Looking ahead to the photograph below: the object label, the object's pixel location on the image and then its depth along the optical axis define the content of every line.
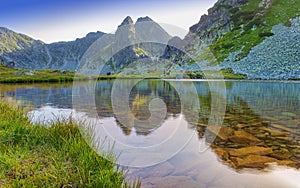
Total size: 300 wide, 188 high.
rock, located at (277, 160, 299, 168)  6.89
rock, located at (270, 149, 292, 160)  7.50
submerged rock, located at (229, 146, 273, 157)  7.85
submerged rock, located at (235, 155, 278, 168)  6.90
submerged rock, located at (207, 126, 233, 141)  9.88
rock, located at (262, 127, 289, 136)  10.17
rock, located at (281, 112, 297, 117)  14.30
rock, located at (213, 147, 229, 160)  7.64
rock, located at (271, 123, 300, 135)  10.46
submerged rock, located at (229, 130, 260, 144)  9.21
